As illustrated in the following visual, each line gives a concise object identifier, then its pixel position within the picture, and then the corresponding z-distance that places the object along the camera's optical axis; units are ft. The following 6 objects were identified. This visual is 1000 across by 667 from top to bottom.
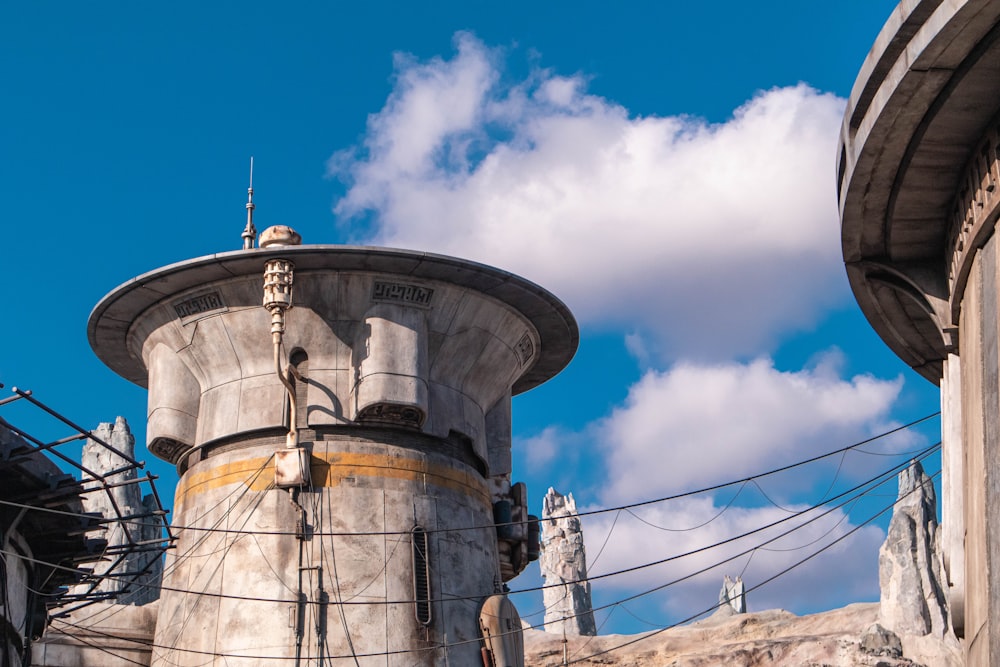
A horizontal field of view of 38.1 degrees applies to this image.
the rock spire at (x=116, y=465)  367.25
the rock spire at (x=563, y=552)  579.44
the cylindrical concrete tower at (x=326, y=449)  100.12
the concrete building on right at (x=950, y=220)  49.19
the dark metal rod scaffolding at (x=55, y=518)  90.84
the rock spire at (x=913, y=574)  374.63
